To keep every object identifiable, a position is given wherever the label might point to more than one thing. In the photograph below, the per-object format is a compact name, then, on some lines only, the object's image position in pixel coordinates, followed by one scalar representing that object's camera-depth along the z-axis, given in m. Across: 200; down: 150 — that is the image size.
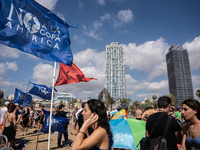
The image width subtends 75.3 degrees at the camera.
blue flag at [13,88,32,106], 9.53
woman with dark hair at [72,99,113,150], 1.53
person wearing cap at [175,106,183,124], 7.65
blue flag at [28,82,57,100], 6.90
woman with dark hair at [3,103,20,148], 4.25
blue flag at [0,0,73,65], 2.85
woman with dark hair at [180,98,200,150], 1.85
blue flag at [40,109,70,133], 5.26
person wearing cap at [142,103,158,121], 4.10
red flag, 5.42
